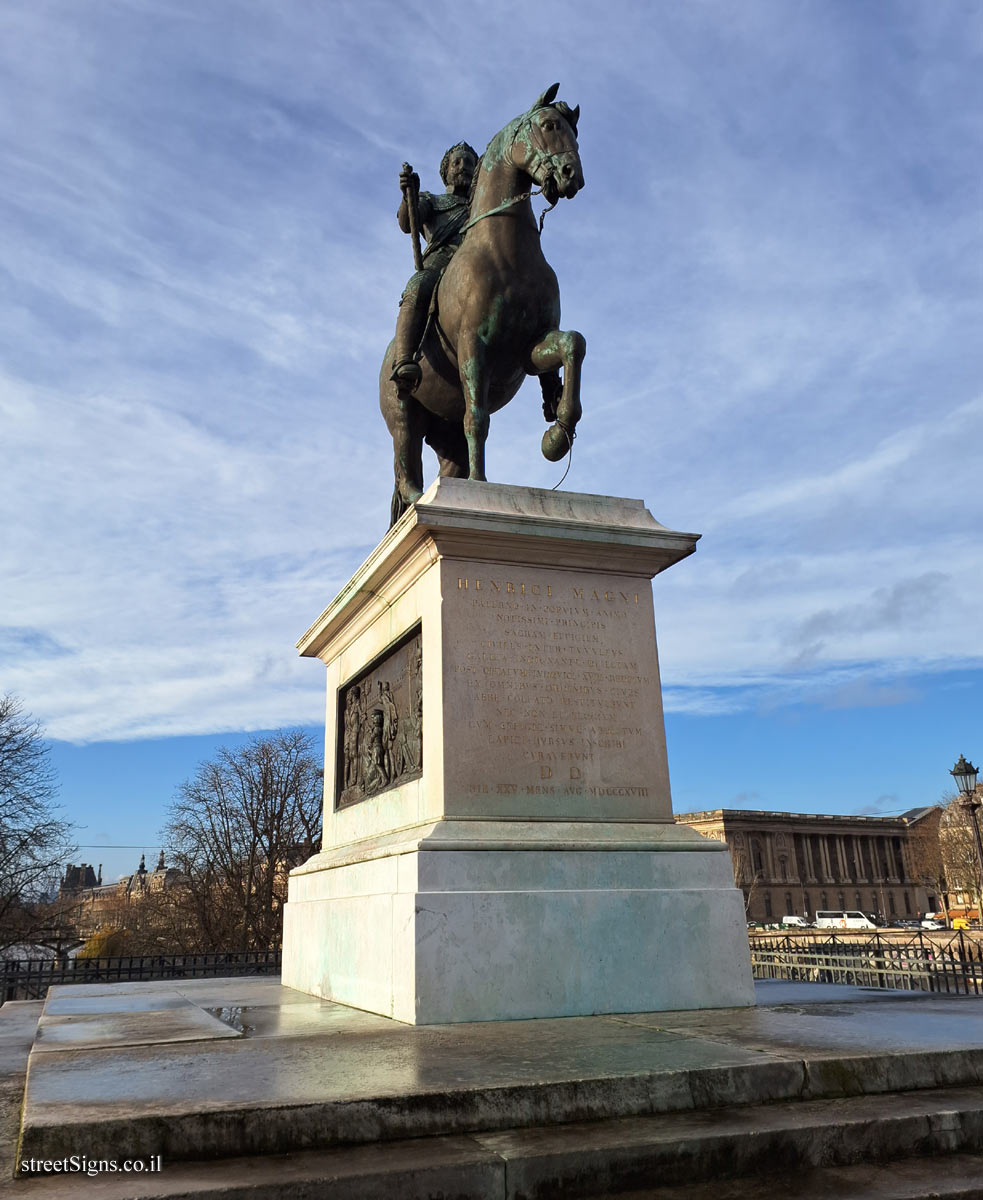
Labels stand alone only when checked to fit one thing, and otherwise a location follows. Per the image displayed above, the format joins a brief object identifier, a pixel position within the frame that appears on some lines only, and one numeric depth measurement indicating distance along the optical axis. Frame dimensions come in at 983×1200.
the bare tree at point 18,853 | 34.91
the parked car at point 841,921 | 71.50
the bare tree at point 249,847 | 43.00
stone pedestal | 5.93
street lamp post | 26.02
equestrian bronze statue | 7.59
